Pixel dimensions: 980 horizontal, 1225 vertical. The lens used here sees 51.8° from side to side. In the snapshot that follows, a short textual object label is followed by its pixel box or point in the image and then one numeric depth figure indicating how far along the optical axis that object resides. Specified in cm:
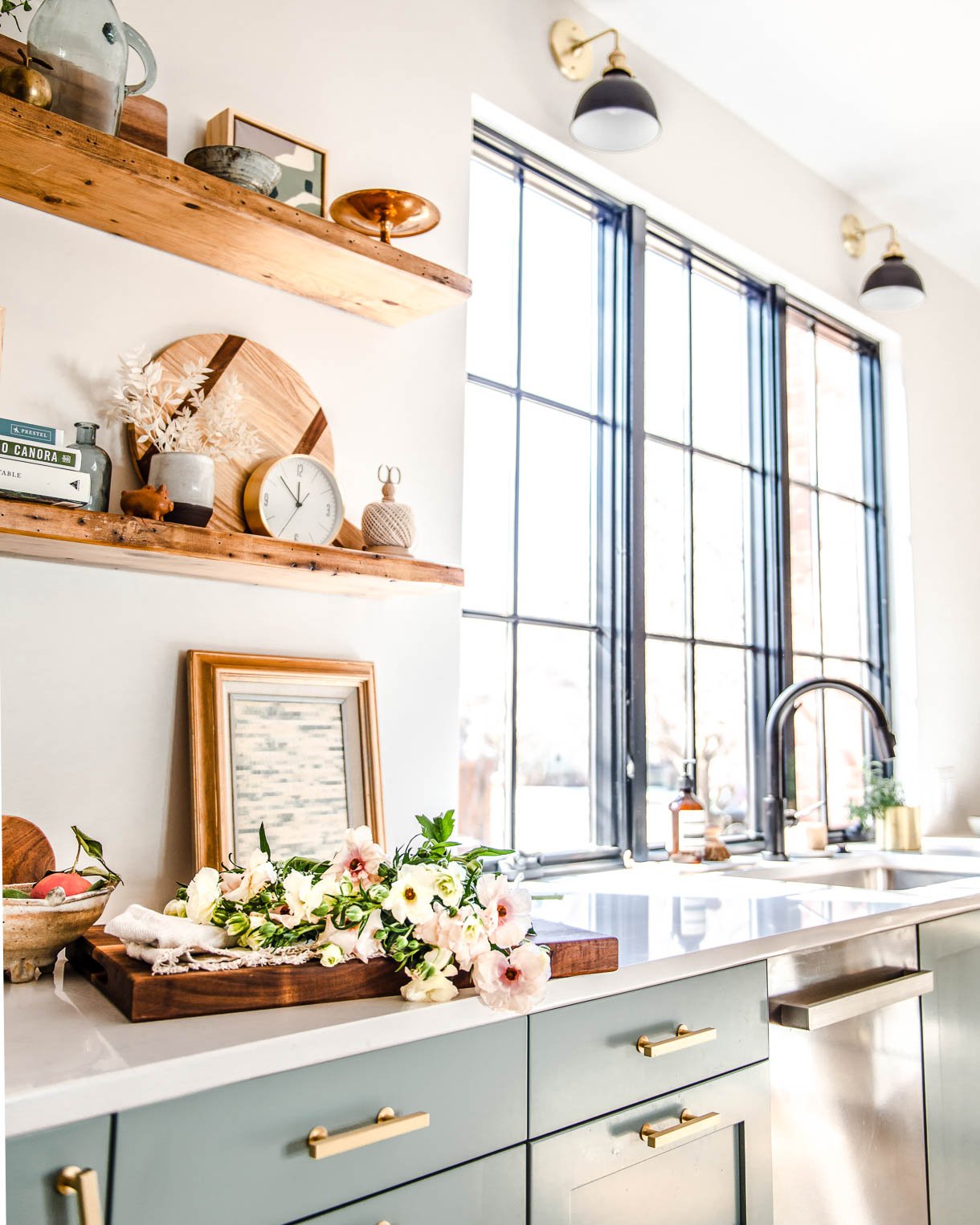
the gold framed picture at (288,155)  161
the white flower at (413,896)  109
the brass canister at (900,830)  296
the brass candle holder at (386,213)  164
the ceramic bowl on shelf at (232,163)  146
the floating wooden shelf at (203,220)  128
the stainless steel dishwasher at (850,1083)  153
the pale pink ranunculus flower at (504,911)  110
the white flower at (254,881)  120
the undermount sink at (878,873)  254
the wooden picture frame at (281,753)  150
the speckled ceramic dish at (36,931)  115
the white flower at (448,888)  110
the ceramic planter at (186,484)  141
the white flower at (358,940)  111
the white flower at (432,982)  109
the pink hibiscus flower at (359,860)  118
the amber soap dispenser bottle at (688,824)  239
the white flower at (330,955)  108
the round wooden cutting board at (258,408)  156
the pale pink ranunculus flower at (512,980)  107
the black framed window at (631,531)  229
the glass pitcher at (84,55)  130
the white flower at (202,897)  118
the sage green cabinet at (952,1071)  187
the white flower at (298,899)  113
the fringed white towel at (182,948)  107
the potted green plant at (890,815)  296
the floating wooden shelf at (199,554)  123
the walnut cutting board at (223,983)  101
